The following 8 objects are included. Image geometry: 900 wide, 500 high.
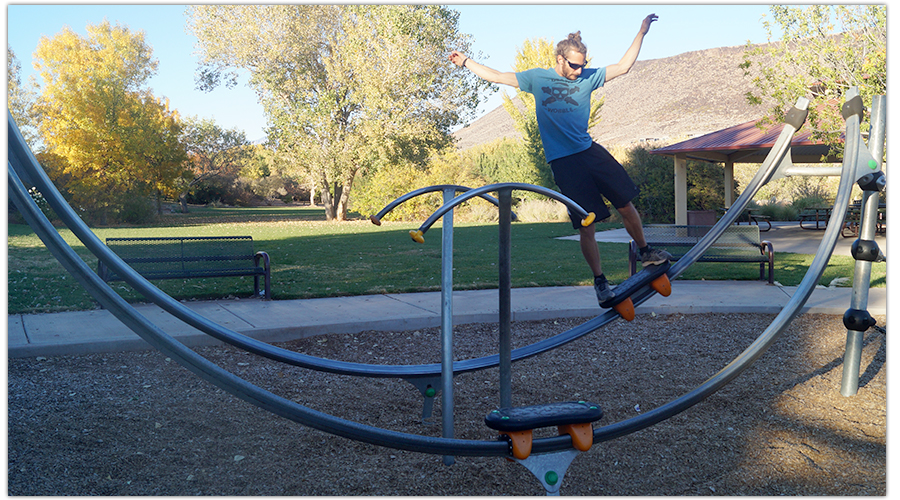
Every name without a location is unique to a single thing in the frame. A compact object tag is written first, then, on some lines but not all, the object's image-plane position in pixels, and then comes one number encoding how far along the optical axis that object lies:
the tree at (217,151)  33.09
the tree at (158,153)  19.18
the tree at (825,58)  7.68
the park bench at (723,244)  6.05
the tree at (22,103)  21.33
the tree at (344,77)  19.56
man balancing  3.09
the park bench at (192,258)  5.30
